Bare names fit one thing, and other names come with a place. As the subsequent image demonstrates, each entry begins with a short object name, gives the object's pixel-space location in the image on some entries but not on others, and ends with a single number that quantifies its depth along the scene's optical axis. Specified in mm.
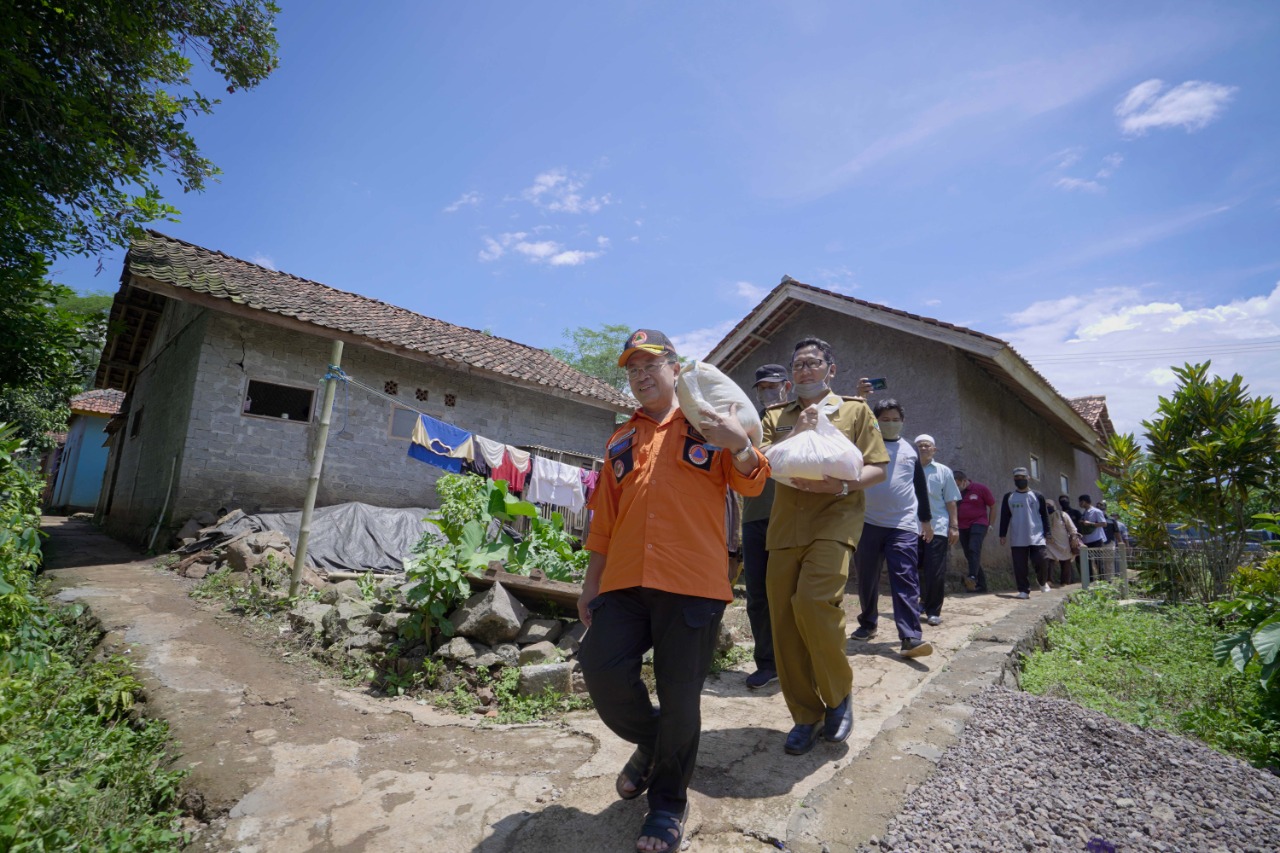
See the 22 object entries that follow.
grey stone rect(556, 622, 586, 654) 4523
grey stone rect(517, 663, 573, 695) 3986
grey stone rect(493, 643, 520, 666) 4344
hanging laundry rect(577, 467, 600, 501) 10531
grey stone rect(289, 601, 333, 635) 5371
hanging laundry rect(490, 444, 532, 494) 9617
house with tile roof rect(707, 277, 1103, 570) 9445
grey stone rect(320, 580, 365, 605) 5848
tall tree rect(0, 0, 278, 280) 6289
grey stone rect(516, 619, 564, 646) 4574
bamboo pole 5965
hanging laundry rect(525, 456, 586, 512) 10094
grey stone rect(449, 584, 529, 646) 4461
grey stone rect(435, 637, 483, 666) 4324
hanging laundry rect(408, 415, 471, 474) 8625
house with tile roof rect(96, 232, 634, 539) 9234
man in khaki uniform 2764
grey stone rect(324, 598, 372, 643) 5074
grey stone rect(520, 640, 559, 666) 4320
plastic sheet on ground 8375
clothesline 8695
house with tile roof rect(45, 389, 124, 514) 21578
